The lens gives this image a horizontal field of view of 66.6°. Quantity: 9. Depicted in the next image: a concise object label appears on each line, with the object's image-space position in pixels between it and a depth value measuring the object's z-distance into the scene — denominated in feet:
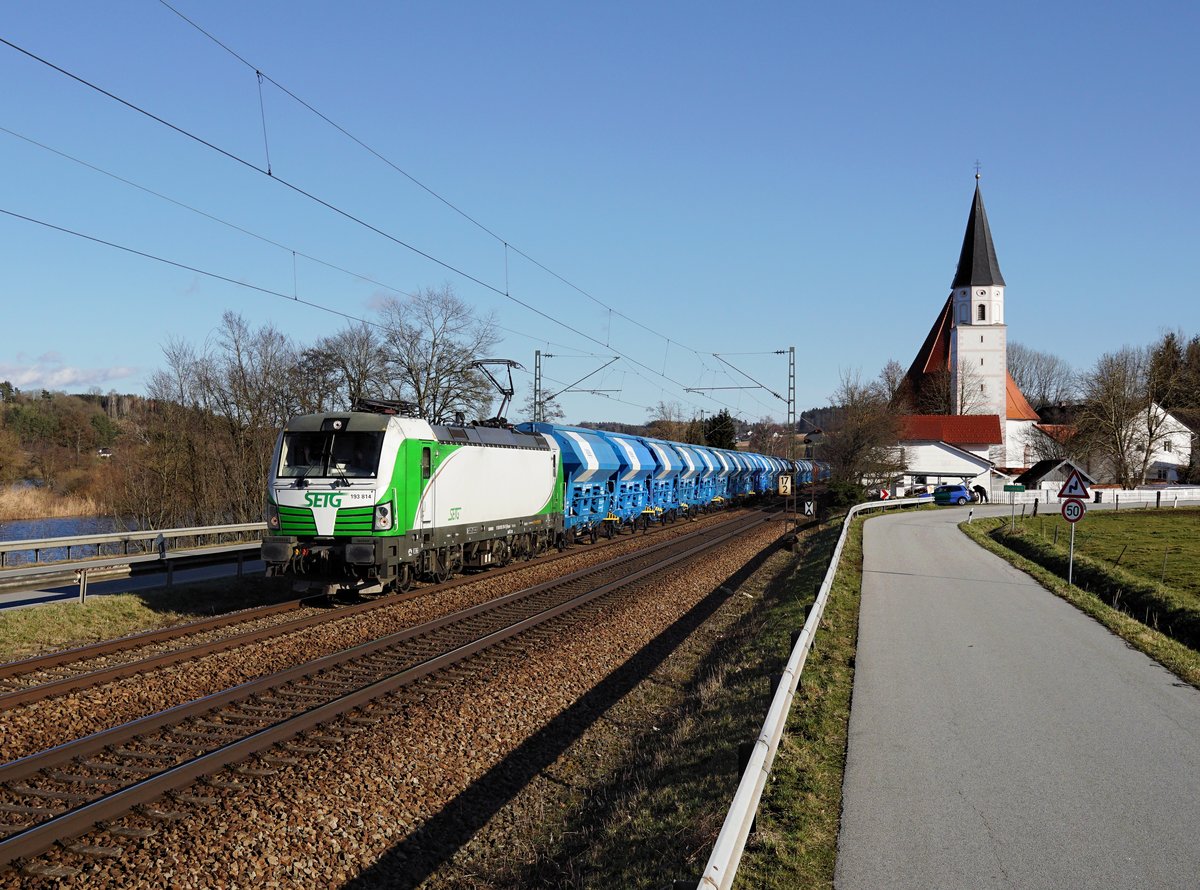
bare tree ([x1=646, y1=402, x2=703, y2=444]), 301.43
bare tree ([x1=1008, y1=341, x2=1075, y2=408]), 378.53
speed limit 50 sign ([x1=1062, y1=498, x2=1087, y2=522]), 65.92
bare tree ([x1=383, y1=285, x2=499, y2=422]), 150.41
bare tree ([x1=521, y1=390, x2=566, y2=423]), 146.66
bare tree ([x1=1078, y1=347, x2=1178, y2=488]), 206.39
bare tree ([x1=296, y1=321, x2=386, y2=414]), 136.67
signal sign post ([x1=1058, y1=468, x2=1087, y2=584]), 66.29
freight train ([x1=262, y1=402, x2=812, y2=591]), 48.37
